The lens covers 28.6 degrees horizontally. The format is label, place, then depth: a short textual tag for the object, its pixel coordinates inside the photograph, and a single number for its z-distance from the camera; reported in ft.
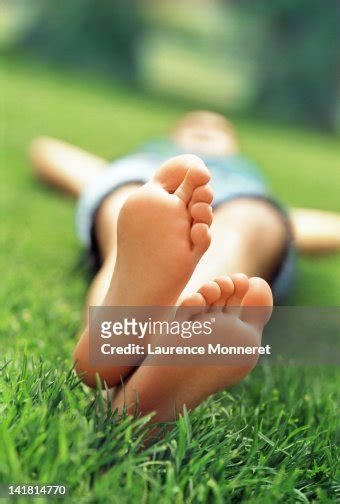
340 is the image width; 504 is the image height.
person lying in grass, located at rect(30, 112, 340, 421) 2.16
